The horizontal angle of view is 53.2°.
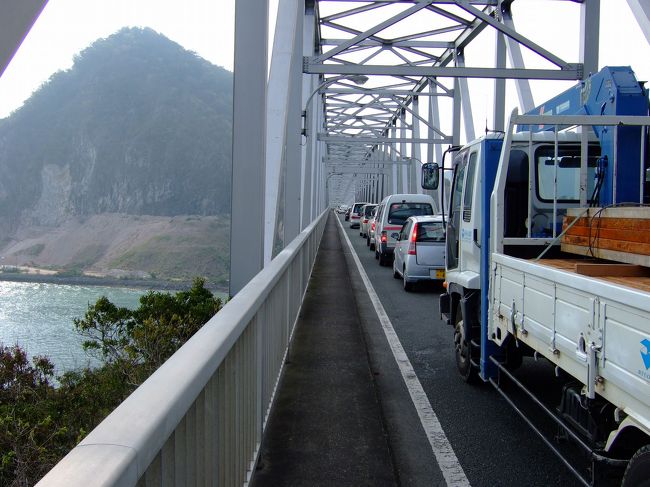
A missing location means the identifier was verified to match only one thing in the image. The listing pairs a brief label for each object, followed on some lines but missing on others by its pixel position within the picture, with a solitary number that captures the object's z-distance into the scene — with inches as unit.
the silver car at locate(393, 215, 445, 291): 524.1
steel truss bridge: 63.4
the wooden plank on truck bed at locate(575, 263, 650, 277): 150.9
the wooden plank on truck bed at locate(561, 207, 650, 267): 142.6
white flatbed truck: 114.9
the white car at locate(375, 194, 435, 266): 746.4
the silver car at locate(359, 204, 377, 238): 1288.6
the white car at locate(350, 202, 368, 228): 1866.4
